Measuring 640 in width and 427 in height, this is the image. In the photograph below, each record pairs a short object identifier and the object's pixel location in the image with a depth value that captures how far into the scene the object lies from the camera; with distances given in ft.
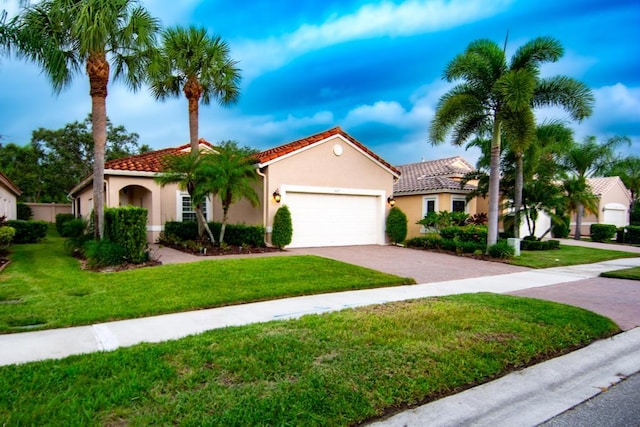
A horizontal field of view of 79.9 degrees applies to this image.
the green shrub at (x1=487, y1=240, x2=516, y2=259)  45.24
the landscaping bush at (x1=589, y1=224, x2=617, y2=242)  77.10
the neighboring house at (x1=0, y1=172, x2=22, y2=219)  61.76
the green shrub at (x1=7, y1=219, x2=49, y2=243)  54.29
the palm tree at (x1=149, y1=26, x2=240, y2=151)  45.83
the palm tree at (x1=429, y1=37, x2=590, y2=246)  42.52
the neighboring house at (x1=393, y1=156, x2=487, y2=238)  62.18
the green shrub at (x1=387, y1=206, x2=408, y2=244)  57.11
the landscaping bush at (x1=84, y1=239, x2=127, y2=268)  31.91
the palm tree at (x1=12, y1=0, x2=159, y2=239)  33.73
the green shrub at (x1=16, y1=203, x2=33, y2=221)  89.51
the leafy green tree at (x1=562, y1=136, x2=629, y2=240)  68.54
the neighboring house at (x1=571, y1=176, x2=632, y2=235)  93.45
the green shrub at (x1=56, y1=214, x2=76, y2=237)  71.15
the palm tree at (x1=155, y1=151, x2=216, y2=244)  42.77
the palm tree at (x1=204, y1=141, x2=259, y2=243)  41.37
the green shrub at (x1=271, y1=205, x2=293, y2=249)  47.57
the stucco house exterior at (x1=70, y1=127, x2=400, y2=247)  50.03
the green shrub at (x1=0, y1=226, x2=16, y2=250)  38.65
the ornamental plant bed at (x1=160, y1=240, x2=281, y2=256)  42.60
